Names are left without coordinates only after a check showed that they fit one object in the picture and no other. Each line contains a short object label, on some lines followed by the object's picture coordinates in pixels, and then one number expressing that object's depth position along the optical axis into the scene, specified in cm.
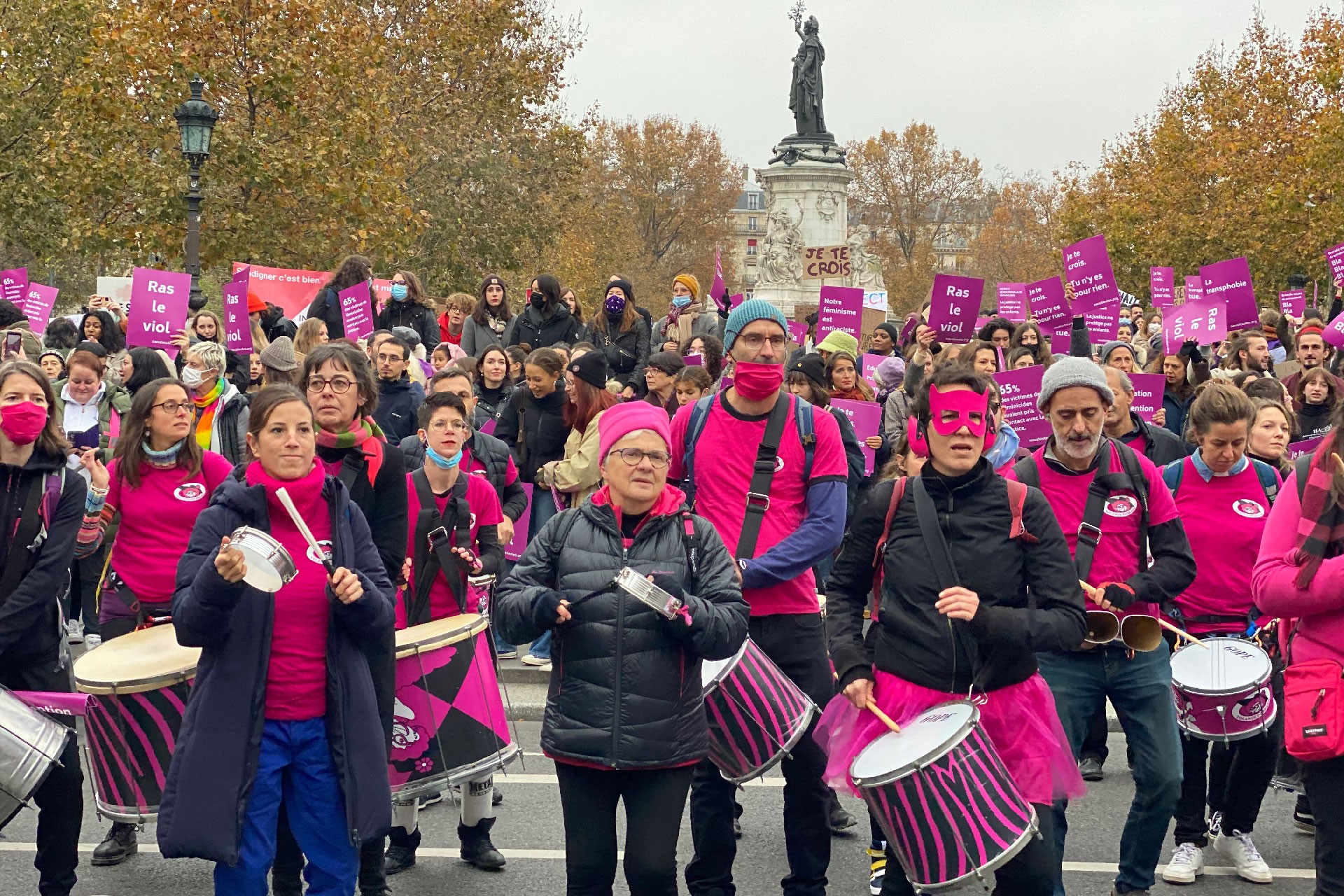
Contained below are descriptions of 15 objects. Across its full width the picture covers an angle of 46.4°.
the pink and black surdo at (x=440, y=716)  548
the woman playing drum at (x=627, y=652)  455
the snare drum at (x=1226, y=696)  608
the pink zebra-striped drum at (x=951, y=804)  433
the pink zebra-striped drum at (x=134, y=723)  513
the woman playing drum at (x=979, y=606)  465
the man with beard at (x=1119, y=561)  562
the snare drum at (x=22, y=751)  486
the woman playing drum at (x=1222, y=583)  644
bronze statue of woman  4712
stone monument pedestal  4425
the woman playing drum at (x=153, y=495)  632
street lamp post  1770
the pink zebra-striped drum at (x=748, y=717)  520
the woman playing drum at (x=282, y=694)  459
